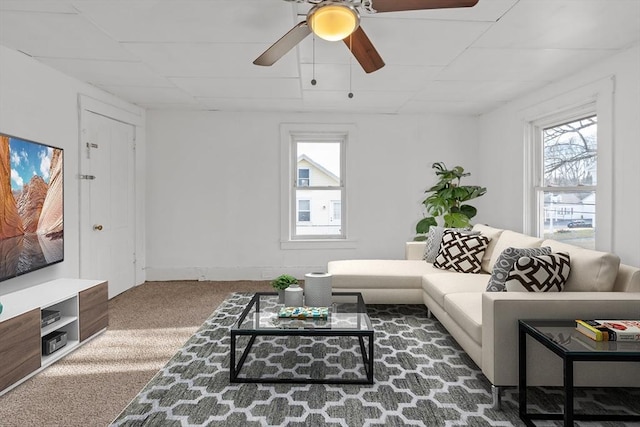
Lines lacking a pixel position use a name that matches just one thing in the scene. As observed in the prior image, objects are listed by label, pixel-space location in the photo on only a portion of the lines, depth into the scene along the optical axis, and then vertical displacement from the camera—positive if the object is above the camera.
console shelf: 2.32 -0.78
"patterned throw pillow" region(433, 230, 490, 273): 3.73 -0.43
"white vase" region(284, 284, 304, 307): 2.84 -0.64
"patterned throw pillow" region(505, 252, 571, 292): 2.42 -0.41
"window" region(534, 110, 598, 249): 3.60 +0.30
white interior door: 4.00 +0.08
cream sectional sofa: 2.12 -0.63
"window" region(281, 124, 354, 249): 5.53 +0.27
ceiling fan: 1.82 +0.91
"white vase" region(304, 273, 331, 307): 2.89 -0.60
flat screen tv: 2.72 +0.02
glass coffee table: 2.45 -1.05
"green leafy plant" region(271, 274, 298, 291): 2.96 -0.55
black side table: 1.70 -0.63
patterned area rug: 2.07 -1.08
